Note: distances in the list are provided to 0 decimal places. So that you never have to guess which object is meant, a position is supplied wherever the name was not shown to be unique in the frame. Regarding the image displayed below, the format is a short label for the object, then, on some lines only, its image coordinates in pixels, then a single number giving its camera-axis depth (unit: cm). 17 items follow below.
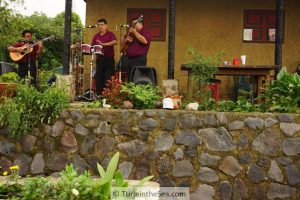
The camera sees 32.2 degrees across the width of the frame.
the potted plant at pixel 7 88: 750
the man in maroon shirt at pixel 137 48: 910
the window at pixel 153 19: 1235
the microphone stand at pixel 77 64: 1175
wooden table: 918
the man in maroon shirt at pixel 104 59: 966
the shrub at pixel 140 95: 756
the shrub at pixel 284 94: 753
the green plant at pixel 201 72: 831
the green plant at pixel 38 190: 379
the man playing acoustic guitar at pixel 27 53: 1050
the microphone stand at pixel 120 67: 1032
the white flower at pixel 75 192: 358
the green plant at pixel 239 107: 772
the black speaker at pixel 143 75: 828
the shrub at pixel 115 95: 777
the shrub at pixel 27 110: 719
